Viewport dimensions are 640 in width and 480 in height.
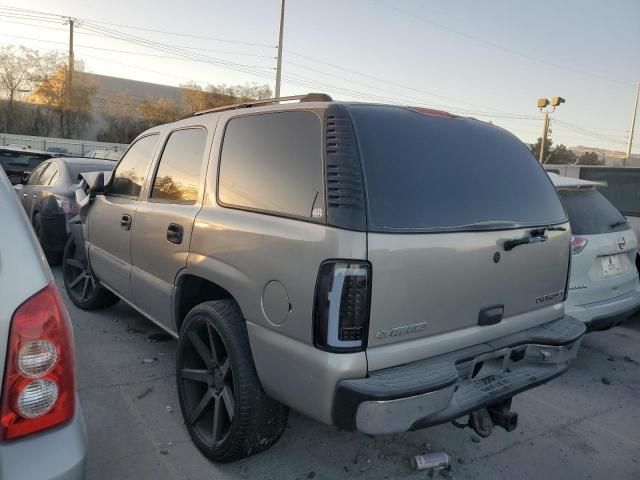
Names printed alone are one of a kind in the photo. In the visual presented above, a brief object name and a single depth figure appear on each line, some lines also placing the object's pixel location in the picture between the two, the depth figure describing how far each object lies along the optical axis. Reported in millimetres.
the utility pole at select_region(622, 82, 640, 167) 43906
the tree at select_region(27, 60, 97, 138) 47250
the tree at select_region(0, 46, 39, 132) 48938
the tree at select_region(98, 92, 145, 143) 53562
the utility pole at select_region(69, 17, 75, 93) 42062
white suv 4281
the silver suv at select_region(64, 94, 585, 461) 2068
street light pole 36375
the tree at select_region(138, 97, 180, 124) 54250
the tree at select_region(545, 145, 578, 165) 52884
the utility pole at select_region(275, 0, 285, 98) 25872
